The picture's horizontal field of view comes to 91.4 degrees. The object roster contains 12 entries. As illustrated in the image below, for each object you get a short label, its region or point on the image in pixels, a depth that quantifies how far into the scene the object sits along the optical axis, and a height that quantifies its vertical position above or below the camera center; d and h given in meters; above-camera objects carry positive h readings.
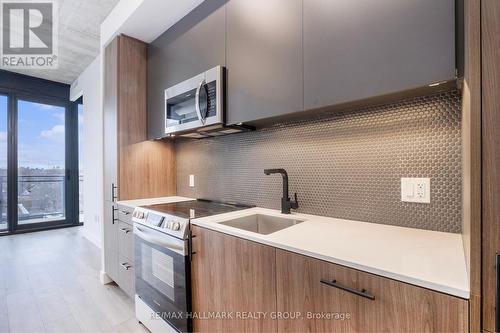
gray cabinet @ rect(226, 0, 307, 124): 1.29 +0.63
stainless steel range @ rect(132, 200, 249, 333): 1.48 -0.64
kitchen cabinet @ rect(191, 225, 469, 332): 0.70 -0.47
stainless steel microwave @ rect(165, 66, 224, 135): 1.64 +0.49
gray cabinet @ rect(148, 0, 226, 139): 1.72 +0.94
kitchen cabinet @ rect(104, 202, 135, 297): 2.13 -0.74
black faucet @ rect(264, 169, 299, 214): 1.62 -0.23
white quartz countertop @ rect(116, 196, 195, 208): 2.18 -0.32
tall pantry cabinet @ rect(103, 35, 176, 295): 2.33 +0.19
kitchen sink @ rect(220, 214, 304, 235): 1.57 -0.37
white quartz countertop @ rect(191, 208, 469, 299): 0.71 -0.31
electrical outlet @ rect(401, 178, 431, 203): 1.17 -0.12
